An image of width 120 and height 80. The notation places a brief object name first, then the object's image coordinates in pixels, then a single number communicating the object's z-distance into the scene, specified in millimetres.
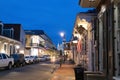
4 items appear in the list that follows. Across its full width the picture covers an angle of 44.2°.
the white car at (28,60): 26689
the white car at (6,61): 16104
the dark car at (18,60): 21208
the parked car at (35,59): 29621
